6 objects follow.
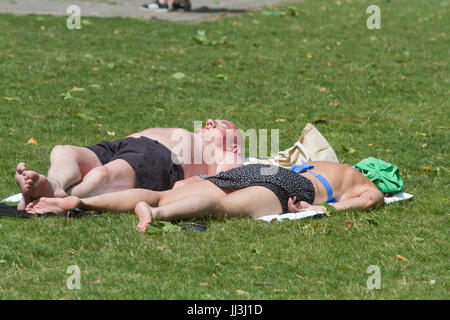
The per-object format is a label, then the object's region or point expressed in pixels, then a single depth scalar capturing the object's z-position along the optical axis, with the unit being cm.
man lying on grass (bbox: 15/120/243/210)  1092
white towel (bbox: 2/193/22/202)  1198
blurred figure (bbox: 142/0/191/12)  3111
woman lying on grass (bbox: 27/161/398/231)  1066
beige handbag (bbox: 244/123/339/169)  1373
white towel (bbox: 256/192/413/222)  1114
